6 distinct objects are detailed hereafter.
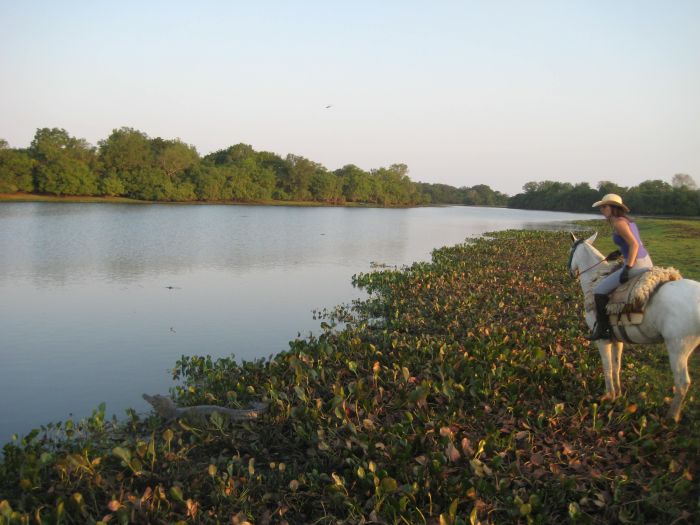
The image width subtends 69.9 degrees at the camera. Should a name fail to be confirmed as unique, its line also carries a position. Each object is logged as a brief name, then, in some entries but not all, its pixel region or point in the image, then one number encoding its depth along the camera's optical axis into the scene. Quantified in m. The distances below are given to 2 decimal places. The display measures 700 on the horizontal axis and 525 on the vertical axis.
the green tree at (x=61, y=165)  70.62
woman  6.14
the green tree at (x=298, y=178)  110.94
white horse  5.54
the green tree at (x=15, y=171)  65.31
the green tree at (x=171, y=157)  87.75
